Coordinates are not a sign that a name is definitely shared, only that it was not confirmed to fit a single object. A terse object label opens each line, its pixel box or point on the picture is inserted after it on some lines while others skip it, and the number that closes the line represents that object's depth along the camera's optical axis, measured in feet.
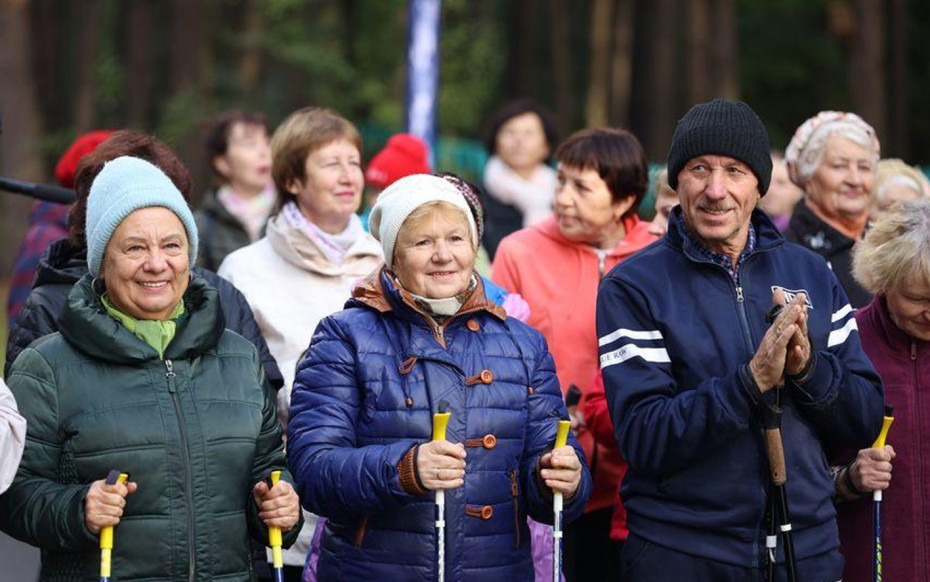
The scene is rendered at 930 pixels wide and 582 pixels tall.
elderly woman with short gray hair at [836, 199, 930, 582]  14.83
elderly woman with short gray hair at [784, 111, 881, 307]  19.36
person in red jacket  18.37
